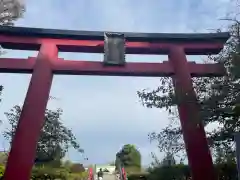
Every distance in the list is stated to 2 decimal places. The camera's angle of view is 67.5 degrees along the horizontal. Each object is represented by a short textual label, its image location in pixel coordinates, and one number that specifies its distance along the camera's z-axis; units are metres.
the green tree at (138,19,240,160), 3.75
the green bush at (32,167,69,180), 7.83
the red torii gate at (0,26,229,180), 5.22
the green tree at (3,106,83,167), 8.20
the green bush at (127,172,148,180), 9.15
